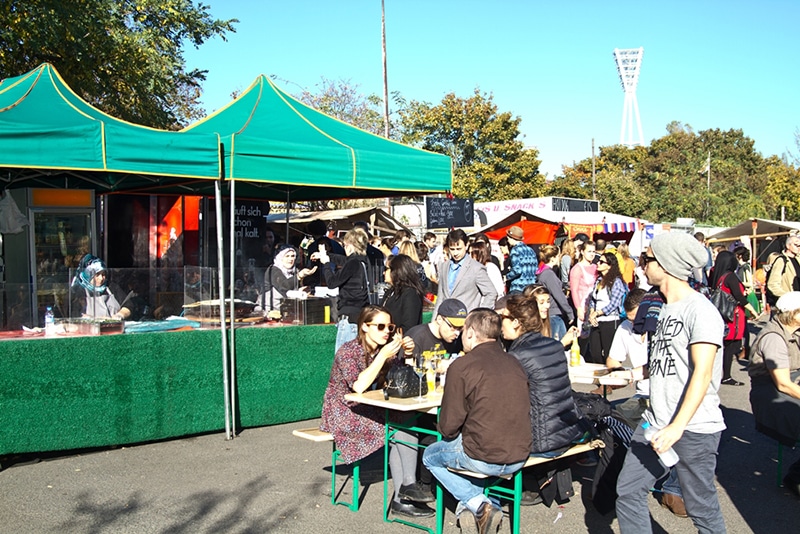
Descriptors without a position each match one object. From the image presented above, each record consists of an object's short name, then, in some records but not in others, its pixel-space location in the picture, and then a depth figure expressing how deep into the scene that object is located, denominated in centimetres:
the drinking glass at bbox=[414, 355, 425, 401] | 517
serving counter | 641
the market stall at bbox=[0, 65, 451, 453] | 639
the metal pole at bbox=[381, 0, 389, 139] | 2455
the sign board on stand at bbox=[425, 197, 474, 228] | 1795
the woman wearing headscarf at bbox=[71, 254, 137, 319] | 661
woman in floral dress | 530
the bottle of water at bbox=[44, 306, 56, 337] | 655
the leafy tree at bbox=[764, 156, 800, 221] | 3590
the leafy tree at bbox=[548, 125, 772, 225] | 4497
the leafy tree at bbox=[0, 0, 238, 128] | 1301
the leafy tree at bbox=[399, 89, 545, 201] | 3572
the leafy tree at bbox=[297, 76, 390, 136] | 3470
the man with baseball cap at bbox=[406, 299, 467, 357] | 586
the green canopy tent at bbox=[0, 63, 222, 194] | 608
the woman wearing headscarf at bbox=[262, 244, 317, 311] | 786
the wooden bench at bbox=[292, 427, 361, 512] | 543
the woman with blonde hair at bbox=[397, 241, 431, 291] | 845
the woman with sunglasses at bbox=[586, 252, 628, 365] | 933
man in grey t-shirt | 338
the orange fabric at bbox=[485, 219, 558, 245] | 2138
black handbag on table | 509
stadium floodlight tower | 11275
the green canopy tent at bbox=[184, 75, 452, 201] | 721
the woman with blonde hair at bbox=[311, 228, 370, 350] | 772
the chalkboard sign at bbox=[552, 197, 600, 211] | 2541
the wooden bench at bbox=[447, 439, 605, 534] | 456
